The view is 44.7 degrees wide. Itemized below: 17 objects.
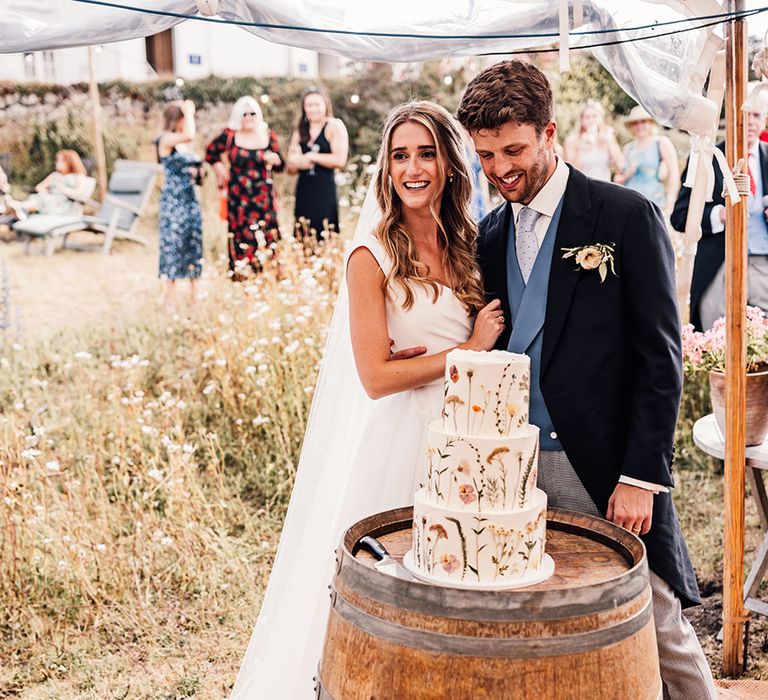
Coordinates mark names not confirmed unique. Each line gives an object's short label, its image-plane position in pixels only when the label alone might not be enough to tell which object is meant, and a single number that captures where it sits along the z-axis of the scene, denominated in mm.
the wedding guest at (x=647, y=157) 9211
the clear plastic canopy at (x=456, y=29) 2742
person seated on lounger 13297
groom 2449
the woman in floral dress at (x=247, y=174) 8844
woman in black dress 8680
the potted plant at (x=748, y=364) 3459
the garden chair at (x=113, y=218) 12711
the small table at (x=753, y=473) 3465
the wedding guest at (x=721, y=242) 5621
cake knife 2068
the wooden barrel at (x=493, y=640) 1833
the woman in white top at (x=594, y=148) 10133
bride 2697
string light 2619
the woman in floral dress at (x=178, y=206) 9023
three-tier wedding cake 2014
